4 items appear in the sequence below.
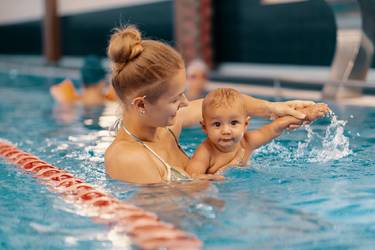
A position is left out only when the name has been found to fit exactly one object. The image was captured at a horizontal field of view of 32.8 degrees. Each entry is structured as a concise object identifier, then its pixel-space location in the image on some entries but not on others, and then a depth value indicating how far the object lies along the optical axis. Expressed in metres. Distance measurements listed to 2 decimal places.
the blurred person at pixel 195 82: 7.38
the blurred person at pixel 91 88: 6.95
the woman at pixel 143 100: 2.60
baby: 2.94
